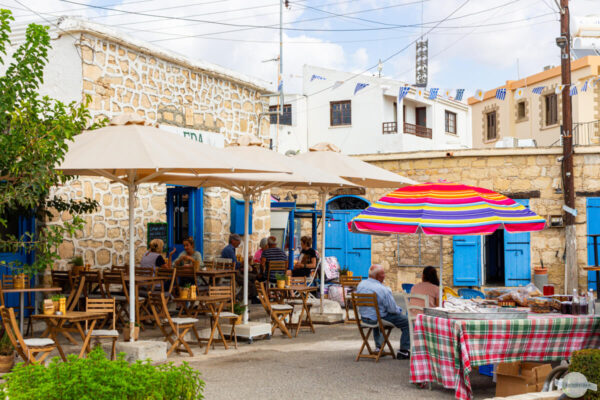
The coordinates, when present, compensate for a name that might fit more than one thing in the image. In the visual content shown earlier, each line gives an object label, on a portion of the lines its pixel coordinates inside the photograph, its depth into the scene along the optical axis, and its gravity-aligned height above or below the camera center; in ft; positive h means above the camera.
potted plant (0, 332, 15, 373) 21.62 -3.85
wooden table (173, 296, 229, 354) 26.58 -2.97
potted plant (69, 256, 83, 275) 32.14 -1.65
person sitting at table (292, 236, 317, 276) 41.90 -1.82
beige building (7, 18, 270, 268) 36.04 +7.12
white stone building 98.53 +15.94
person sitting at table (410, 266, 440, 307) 25.45 -2.15
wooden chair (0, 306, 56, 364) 20.20 -3.34
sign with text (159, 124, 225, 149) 41.57 +5.80
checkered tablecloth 19.16 -3.22
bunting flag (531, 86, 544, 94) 50.49 +9.83
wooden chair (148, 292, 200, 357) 25.16 -3.46
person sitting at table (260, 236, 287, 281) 39.70 -1.60
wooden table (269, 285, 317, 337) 31.63 -2.97
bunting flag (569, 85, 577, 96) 51.45 +10.00
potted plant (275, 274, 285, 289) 32.81 -2.44
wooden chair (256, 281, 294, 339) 30.01 -3.57
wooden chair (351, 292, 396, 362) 24.94 -3.44
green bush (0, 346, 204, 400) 10.15 -2.24
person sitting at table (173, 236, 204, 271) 37.83 -1.47
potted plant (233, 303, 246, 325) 30.22 -3.55
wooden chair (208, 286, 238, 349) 27.43 -2.56
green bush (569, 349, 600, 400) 15.24 -3.06
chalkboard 40.24 -0.05
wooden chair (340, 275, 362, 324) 37.83 -2.88
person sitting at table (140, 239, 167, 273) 33.65 -1.42
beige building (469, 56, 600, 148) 76.48 +14.63
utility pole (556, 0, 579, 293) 53.11 +5.55
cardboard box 18.92 -4.08
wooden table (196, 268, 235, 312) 33.50 -2.13
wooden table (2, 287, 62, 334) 24.82 -2.16
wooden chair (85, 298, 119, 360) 22.95 -2.62
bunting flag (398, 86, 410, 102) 50.64 +9.87
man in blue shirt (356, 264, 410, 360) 25.27 -3.06
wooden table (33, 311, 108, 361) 21.76 -2.82
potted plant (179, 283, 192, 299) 27.63 -2.46
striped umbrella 22.71 +0.48
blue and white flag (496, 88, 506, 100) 50.93 +9.68
